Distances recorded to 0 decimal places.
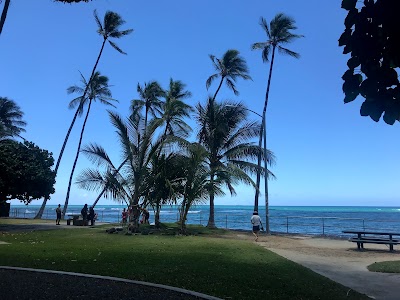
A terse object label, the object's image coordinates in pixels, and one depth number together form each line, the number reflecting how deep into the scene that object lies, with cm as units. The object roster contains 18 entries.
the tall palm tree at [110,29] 3766
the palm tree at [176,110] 2134
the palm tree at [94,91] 3981
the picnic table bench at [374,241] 1353
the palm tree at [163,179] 1880
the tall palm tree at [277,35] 2611
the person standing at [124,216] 2734
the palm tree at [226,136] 2450
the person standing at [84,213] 2670
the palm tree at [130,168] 1844
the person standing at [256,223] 1825
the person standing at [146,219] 2514
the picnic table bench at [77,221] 2595
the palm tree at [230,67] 2788
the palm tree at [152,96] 3503
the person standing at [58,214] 2675
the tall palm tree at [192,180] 1911
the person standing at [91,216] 2620
